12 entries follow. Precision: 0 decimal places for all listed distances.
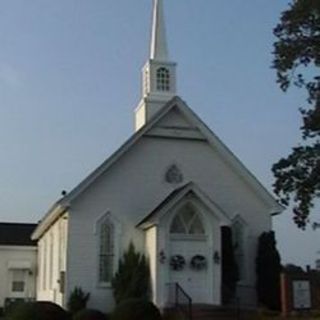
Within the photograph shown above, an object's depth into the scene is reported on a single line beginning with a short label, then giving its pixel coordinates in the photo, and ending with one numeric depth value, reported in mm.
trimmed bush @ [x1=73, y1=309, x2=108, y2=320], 22578
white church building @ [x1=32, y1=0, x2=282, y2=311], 29578
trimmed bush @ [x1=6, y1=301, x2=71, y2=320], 21227
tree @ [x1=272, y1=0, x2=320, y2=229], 25234
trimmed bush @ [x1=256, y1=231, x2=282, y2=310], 31000
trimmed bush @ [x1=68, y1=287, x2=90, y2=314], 28766
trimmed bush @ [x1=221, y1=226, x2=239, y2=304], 30578
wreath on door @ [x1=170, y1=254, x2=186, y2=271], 29500
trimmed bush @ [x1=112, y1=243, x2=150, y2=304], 28938
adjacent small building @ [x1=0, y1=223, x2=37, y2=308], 43906
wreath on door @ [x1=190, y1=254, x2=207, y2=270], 29844
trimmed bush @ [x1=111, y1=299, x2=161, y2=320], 22281
